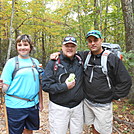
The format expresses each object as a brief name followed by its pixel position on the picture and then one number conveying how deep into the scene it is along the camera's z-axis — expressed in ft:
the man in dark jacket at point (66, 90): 7.54
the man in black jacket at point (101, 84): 7.54
